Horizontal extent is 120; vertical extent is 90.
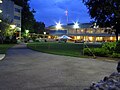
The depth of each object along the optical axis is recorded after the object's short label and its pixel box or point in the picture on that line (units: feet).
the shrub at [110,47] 34.12
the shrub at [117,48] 33.39
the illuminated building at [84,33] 149.02
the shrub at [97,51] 33.65
